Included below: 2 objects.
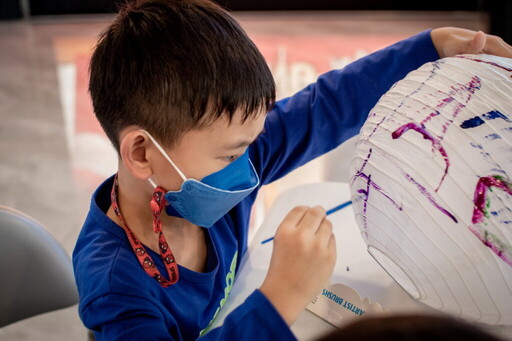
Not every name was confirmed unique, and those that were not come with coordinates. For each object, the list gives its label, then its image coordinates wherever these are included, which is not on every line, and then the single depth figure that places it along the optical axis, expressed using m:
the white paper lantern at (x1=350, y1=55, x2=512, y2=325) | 0.69
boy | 0.76
